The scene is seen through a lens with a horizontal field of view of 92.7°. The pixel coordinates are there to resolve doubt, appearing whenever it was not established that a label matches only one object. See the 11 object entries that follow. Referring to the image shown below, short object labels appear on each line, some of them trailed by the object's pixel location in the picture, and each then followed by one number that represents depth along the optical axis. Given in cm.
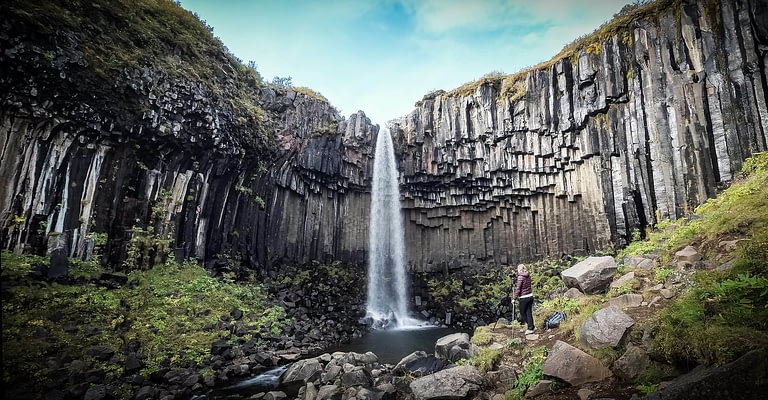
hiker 923
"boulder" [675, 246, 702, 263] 797
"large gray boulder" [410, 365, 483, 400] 665
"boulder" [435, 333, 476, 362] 902
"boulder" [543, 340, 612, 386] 546
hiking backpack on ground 848
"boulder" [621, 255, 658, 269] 934
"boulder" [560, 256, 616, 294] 936
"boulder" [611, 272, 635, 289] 850
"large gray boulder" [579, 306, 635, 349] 605
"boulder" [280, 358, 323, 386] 996
